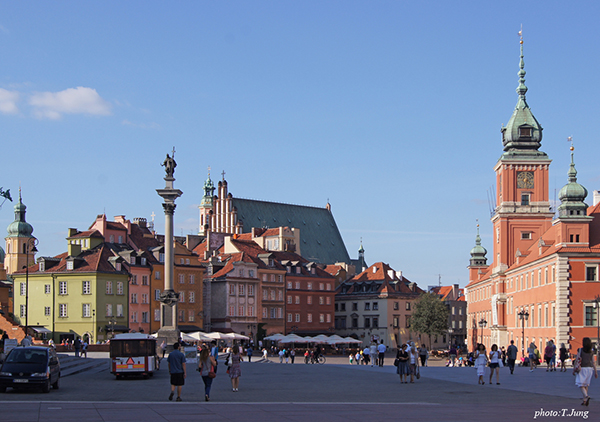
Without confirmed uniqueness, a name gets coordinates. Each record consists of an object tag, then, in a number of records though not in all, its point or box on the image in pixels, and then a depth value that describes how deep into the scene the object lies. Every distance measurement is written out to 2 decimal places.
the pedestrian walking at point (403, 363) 35.75
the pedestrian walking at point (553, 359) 49.04
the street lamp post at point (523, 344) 80.29
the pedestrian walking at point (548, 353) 48.69
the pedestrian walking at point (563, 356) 48.06
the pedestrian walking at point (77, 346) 63.75
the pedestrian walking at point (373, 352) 58.22
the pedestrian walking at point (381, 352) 55.22
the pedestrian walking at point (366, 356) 70.53
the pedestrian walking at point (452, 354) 68.82
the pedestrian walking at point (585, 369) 23.56
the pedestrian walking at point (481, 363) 34.62
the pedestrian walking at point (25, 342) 43.68
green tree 122.44
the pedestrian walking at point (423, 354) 55.84
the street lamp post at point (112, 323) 95.56
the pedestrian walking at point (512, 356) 44.19
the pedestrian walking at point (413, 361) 36.06
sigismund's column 58.50
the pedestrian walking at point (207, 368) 27.42
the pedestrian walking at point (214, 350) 45.38
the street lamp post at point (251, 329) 114.82
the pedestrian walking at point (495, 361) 35.19
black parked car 29.38
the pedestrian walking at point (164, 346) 58.35
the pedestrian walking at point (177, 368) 26.84
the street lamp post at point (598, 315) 63.57
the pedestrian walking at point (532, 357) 50.42
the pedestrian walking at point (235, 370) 31.39
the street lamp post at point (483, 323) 106.31
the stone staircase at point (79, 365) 45.62
